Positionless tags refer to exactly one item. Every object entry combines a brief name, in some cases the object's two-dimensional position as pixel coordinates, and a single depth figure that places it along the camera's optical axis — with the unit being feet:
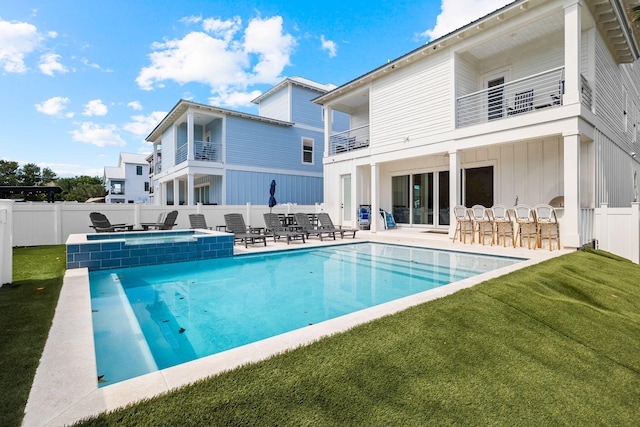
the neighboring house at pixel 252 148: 58.29
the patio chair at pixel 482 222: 30.90
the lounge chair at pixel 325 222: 39.81
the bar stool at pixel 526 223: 27.99
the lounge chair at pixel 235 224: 34.30
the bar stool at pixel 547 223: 27.09
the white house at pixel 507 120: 27.89
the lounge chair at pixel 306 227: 36.17
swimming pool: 10.78
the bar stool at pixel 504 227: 29.44
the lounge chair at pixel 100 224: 32.63
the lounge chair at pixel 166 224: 38.45
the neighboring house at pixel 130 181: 140.26
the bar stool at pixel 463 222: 32.04
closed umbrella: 45.91
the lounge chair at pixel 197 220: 38.11
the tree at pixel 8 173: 137.80
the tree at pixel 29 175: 146.92
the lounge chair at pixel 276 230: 33.68
